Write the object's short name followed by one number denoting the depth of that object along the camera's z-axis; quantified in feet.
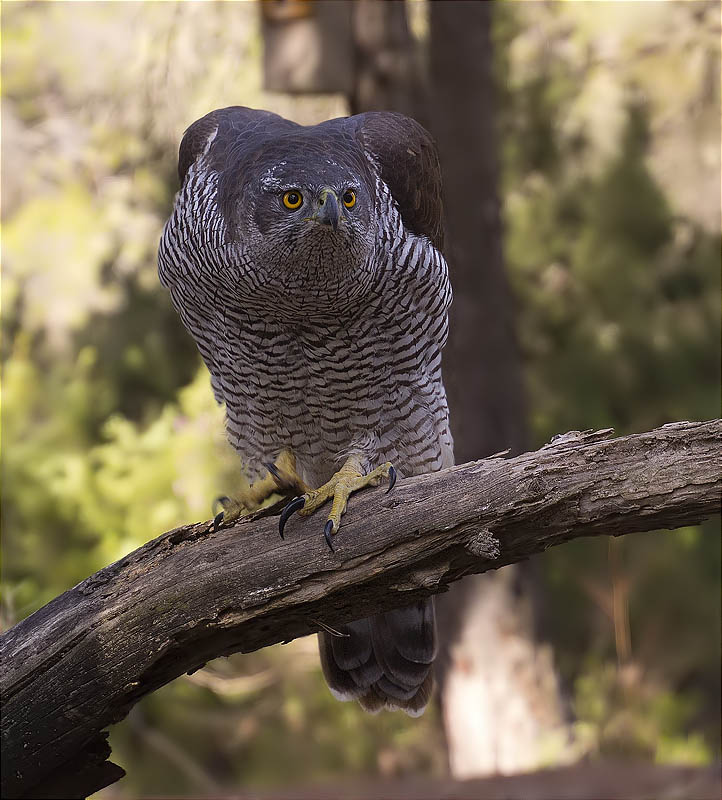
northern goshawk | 17.31
